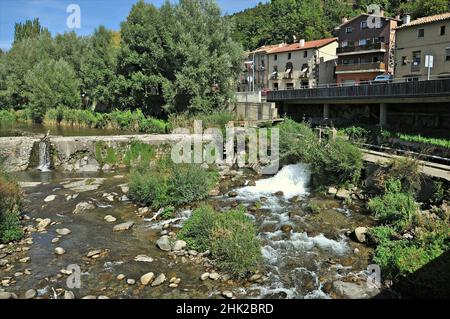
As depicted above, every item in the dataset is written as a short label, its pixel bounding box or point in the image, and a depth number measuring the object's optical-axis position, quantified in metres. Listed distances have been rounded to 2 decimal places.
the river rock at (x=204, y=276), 9.41
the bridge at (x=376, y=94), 18.89
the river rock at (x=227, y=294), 8.55
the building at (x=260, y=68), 55.41
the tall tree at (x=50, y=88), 41.59
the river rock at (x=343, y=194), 15.44
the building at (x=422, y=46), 31.48
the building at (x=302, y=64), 47.66
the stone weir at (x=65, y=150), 21.77
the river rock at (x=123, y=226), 12.84
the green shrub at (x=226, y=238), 9.69
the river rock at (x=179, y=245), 11.08
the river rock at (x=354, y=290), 8.60
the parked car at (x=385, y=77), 33.72
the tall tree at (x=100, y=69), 37.03
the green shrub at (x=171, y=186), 14.84
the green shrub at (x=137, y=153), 22.58
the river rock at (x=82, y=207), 14.68
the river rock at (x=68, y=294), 8.52
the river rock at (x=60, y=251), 10.86
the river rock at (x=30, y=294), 8.55
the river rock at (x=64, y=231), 12.43
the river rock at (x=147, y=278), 9.27
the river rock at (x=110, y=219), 13.66
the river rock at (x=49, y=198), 15.89
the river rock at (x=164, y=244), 11.17
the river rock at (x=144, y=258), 10.48
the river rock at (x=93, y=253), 10.75
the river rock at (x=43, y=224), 12.76
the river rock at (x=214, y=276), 9.40
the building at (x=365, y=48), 39.62
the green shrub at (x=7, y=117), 44.78
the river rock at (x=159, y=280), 9.20
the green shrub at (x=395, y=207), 11.80
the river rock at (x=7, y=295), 8.23
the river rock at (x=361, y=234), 11.54
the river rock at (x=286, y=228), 12.54
